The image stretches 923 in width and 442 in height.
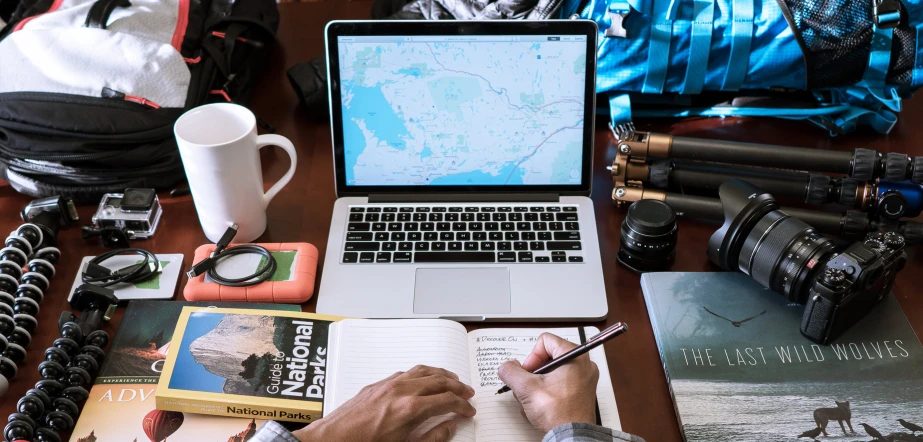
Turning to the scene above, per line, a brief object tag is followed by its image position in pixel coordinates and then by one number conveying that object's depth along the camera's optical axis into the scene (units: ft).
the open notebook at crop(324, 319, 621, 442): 2.85
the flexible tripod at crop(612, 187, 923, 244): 3.54
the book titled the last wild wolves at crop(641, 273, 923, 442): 2.82
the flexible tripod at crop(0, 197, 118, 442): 2.82
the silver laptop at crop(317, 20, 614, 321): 3.37
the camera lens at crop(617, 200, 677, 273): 3.35
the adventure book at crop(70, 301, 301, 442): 2.81
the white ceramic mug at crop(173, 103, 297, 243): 3.30
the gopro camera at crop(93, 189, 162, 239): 3.61
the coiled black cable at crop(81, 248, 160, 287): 3.41
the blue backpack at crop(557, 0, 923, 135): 3.92
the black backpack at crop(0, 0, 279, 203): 3.69
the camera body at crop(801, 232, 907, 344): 2.99
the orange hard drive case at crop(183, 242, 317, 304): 3.34
